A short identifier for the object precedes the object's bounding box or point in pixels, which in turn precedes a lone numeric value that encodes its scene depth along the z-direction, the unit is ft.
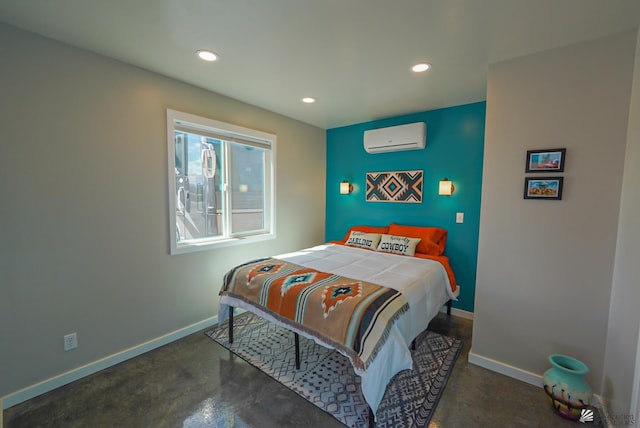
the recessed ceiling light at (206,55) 6.63
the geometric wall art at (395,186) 11.59
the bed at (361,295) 5.43
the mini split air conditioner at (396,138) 10.81
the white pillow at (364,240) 11.32
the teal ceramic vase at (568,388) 5.48
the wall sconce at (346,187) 13.60
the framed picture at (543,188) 6.25
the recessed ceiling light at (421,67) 7.19
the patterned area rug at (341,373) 5.79
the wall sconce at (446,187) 10.55
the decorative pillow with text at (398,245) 10.32
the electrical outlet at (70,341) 6.59
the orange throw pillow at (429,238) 10.45
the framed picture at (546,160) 6.20
